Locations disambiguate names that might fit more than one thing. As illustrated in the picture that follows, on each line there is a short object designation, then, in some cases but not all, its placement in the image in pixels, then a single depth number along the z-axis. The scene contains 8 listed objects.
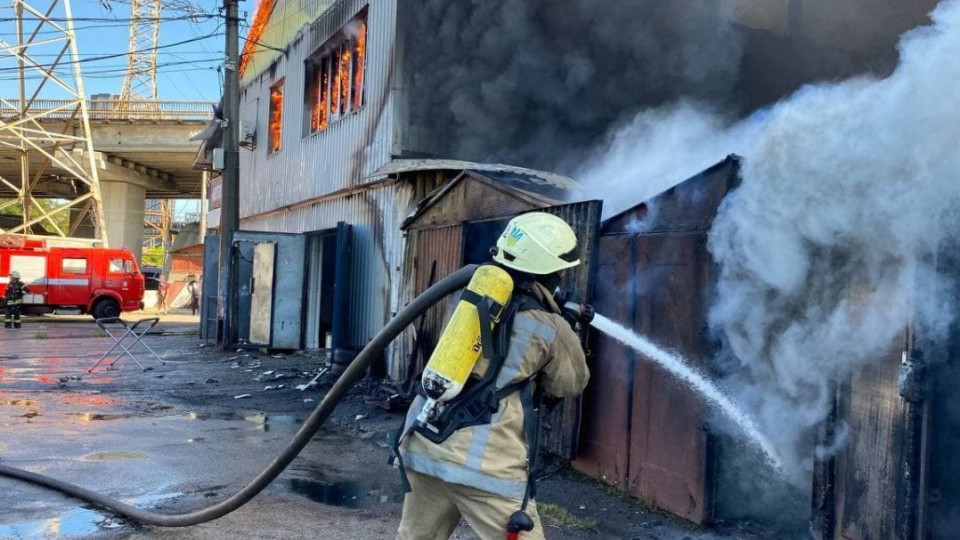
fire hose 3.05
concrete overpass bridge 31.34
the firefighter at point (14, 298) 18.88
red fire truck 20.83
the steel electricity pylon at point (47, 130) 27.08
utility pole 14.05
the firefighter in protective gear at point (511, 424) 2.56
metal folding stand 11.05
